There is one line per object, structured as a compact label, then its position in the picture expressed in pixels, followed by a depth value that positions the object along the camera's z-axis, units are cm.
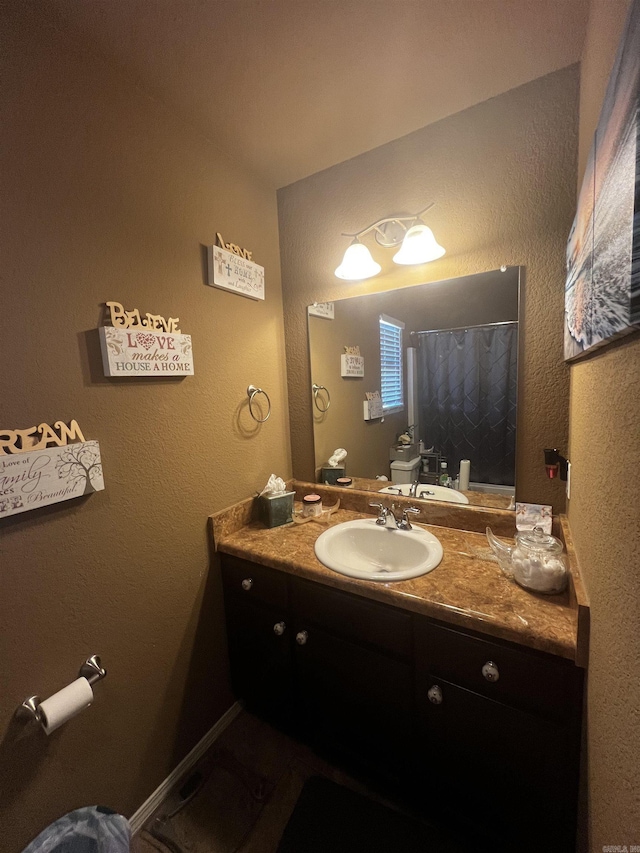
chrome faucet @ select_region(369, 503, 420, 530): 136
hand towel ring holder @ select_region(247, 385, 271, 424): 152
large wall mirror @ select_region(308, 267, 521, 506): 126
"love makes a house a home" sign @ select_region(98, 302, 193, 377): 99
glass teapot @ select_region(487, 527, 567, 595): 93
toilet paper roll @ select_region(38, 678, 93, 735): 81
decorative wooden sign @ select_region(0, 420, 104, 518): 79
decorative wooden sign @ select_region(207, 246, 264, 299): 131
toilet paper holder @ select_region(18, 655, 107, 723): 95
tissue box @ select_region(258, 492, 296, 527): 146
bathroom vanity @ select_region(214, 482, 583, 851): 83
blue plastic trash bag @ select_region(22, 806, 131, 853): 87
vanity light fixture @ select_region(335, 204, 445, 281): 126
